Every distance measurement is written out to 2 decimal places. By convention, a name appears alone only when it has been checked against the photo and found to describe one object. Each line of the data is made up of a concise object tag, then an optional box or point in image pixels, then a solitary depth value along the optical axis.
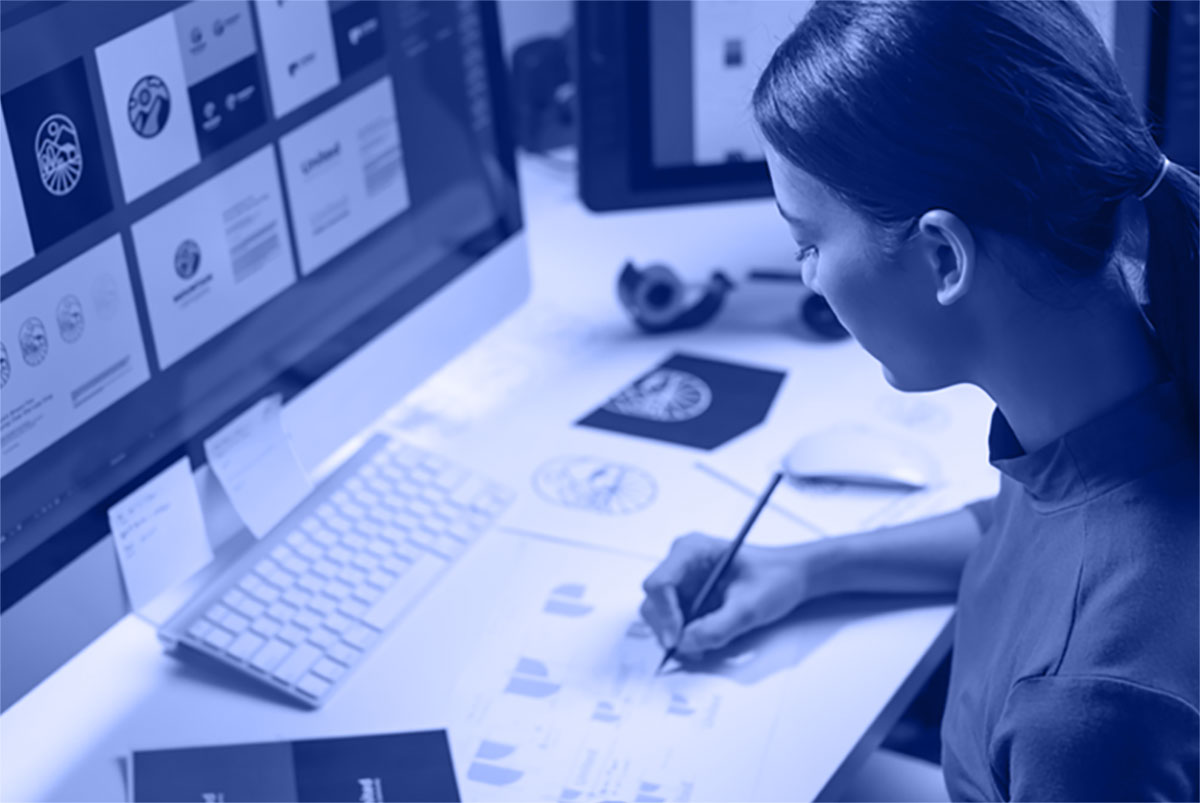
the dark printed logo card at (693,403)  1.35
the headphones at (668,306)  1.51
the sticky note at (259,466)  1.10
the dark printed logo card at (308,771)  0.97
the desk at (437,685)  1.00
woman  0.80
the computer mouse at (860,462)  1.26
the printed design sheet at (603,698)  0.97
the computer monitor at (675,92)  1.44
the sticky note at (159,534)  1.02
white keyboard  1.07
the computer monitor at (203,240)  0.94
